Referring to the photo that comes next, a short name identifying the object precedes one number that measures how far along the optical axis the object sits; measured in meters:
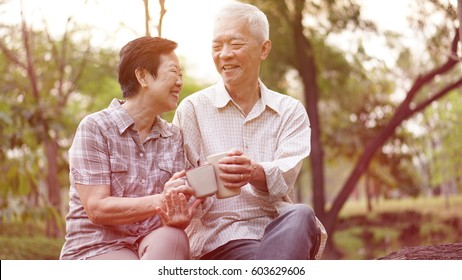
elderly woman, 2.24
